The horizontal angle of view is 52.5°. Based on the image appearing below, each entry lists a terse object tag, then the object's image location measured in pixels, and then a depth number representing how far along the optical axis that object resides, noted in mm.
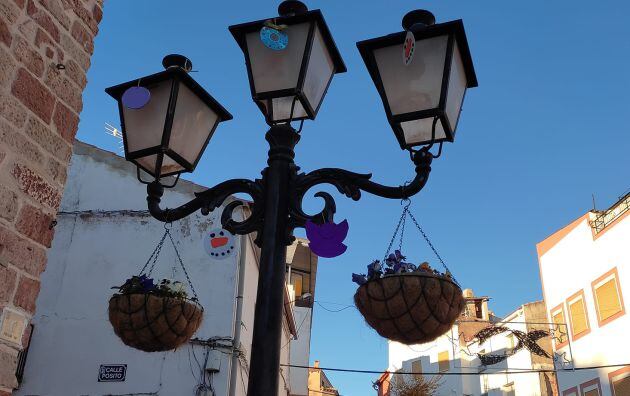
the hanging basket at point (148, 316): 3738
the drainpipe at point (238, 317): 10664
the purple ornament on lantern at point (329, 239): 3059
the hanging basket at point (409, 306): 3016
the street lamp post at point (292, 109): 3205
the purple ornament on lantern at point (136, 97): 3637
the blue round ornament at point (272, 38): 3270
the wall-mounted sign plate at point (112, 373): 10500
